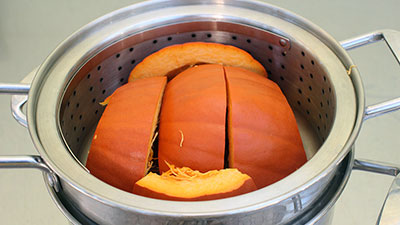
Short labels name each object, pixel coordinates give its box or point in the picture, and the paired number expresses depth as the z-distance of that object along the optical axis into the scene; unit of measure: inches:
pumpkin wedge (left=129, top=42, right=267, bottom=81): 25.1
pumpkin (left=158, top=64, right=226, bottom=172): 20.5
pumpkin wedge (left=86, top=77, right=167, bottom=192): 20.6
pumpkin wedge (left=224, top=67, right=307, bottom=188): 20.5
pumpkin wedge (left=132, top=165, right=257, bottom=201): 17.9
